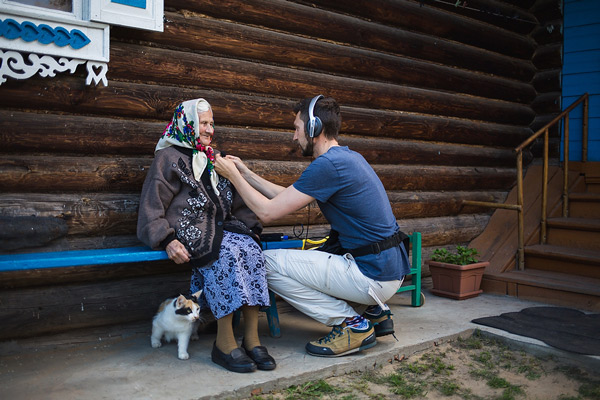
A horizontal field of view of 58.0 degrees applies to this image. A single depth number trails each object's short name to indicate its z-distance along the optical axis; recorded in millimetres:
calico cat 3164
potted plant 4898
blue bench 2836
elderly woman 3111
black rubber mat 3613
